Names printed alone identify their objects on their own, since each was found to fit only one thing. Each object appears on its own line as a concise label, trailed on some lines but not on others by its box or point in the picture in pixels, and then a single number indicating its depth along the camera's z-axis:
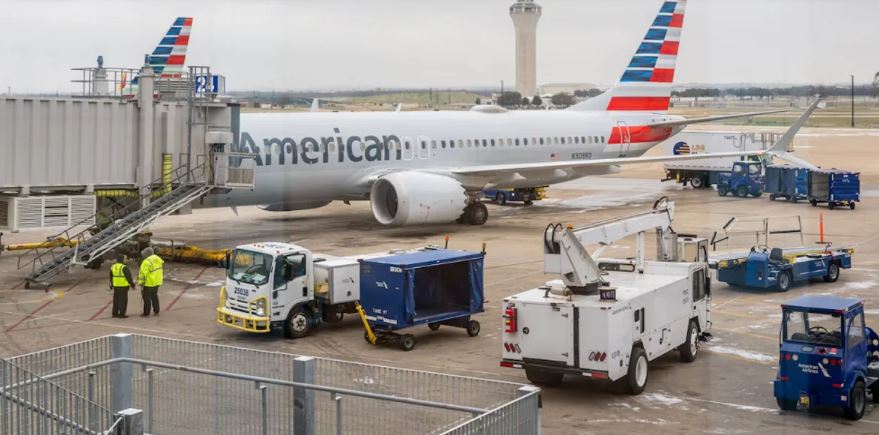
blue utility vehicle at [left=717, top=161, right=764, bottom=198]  46.56
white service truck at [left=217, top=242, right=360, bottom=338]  20.48
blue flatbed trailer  24.61
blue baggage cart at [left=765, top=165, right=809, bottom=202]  43.50
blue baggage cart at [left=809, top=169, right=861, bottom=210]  41.28
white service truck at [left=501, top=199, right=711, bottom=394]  15.72
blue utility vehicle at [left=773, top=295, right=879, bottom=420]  14.84
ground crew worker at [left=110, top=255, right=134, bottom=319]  22.55
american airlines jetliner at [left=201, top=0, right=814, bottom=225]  33.88
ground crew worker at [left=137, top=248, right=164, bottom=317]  22.56
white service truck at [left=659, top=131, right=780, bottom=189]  52.72
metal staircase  26.38
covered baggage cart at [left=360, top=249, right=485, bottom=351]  19.77
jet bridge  25.81
